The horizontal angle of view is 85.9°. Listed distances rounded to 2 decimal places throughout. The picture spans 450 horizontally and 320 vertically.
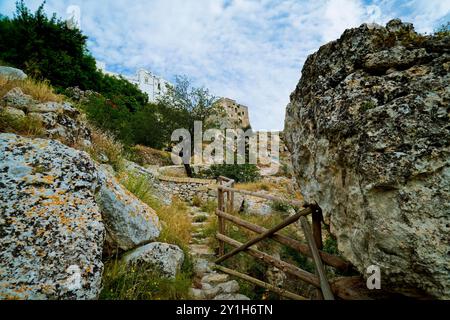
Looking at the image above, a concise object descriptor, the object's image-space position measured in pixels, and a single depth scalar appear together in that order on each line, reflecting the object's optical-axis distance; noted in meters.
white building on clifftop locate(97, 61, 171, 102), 42.31
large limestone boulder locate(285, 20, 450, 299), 1.44
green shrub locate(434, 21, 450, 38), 1.72
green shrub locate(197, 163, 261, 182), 14.92
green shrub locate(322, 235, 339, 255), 4.62
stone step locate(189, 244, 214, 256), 5.25
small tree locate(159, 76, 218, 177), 16.80
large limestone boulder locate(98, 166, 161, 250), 2.94
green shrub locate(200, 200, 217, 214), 9.33
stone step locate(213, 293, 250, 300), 3.52
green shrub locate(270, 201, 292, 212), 8.03
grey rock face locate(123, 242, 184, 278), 3.04
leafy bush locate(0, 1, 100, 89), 14.55
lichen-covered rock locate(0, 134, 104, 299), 1.74
